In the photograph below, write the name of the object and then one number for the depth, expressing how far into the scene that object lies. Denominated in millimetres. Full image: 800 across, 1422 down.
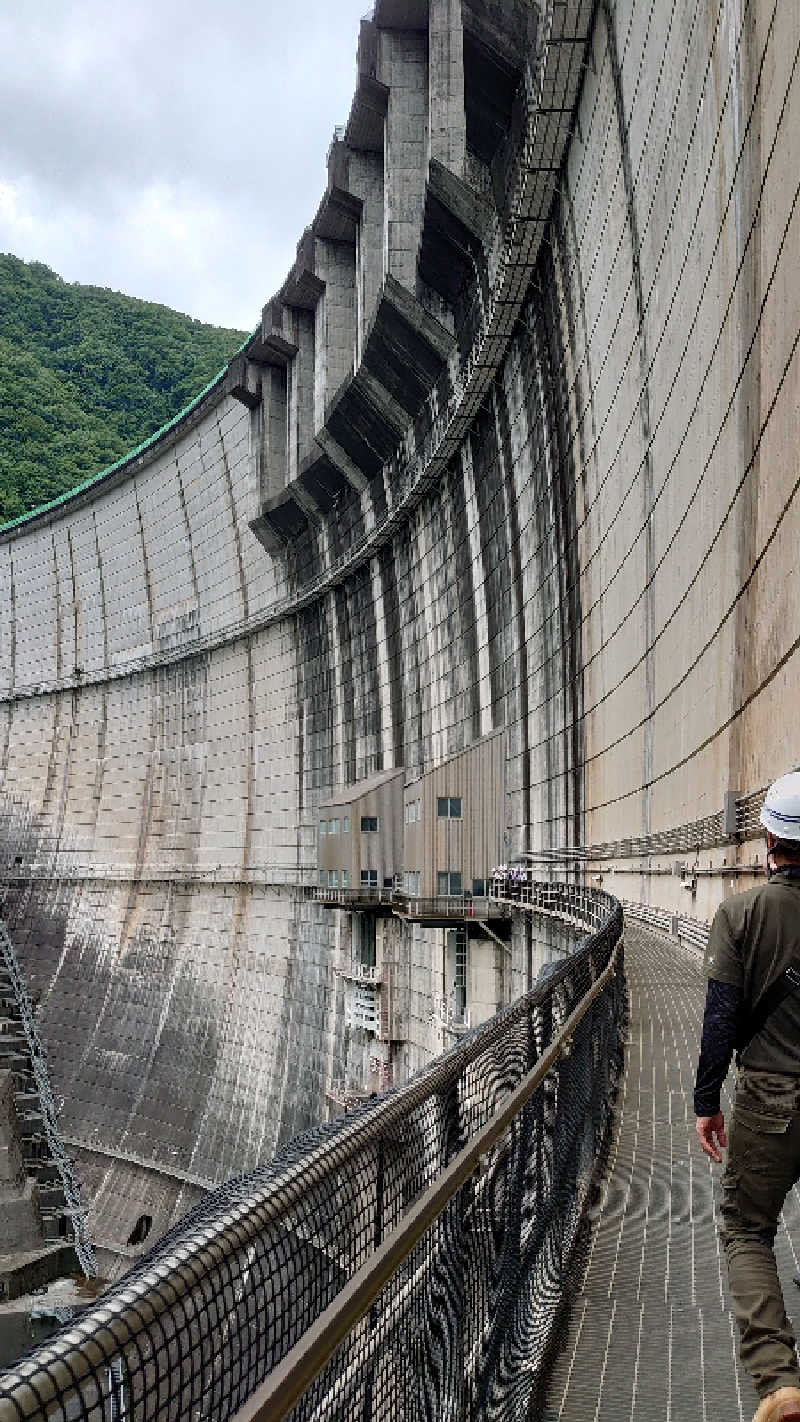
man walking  3125
